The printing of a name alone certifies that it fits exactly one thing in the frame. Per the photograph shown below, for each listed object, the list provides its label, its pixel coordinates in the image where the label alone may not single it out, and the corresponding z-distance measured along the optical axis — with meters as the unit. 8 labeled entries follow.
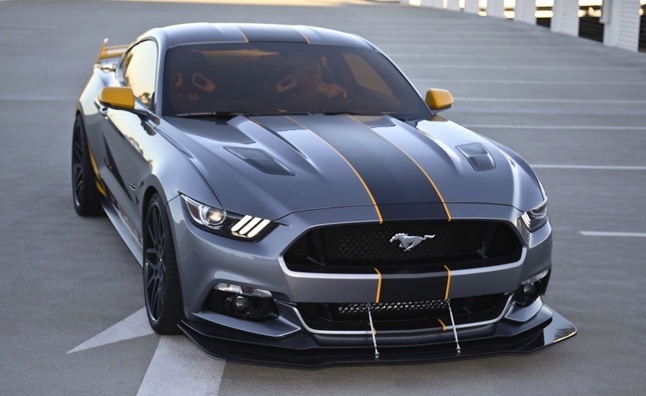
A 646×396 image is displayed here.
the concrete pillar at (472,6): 42.56
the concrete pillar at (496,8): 39.25
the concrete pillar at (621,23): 25.73
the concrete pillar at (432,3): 48.50
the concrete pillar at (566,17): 30.91
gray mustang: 4.59
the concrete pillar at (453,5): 45.66
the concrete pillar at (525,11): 35.59
